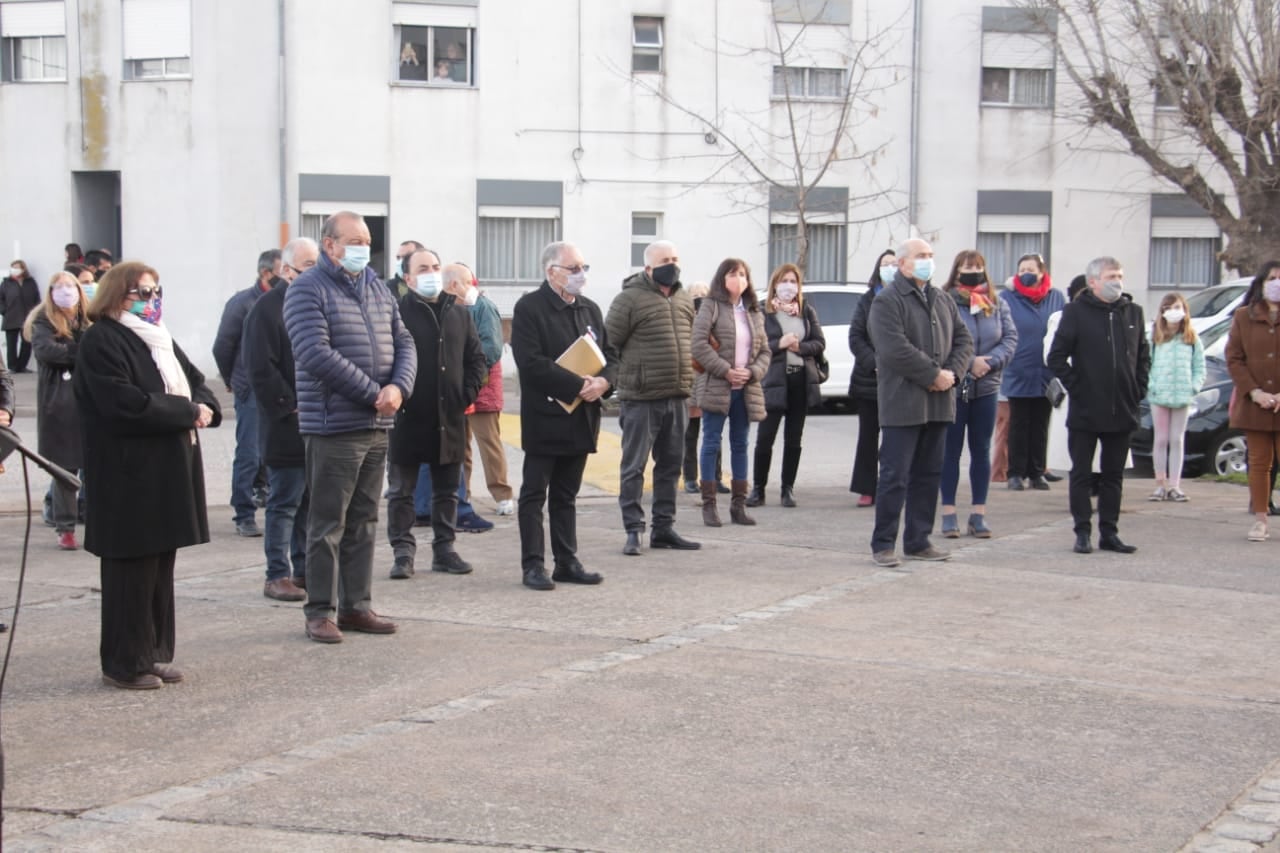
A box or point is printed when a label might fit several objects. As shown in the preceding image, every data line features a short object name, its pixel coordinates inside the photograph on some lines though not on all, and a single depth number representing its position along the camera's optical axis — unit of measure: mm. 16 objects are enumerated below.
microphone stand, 4684
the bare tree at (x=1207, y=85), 22812
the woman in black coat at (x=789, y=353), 12047
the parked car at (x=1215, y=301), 18266
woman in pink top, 11266
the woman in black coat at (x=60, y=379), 10227
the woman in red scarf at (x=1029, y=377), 13070
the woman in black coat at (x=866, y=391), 11820
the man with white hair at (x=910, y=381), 9672
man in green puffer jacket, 10047
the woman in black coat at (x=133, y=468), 6613
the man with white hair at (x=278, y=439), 8508
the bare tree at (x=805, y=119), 27391
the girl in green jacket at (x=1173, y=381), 12812
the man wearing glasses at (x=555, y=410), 8969
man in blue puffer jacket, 7469
